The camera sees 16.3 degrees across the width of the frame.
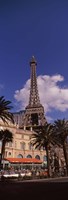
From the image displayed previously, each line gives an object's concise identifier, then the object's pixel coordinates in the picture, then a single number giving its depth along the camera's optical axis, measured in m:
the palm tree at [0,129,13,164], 45.88
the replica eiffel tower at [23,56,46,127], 105.53
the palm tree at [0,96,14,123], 38.25
